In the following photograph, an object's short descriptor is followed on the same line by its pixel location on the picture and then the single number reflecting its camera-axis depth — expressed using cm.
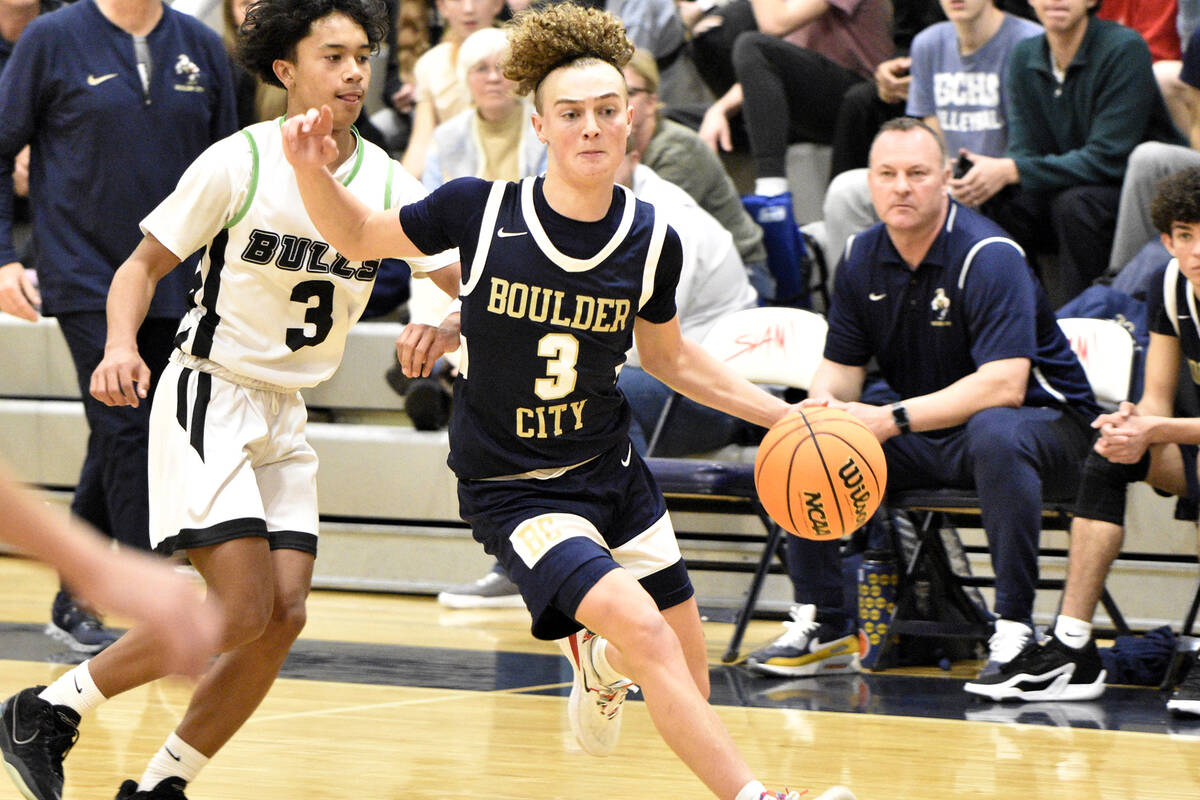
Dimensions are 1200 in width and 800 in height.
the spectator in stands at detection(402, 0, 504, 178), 1493
